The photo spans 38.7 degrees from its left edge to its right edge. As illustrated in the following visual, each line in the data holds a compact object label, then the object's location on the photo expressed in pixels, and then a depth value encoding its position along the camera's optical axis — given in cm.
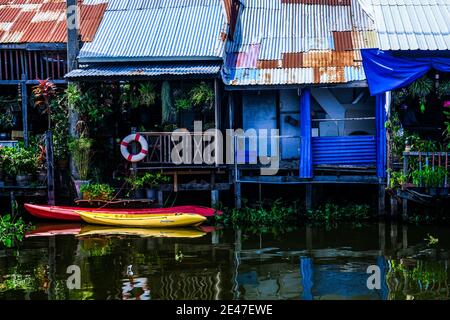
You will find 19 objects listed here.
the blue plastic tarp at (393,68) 1504
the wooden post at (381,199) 1603
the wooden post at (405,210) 1559
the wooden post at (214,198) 1672
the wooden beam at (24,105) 1795
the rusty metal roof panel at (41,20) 1822
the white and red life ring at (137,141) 1620
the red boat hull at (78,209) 1614
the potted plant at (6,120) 1853
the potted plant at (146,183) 1638
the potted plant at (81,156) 1658
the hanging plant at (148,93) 1641
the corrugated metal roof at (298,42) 1636
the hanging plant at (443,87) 1547
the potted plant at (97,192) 1641
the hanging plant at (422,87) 1535
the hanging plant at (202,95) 1622
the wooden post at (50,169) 1662
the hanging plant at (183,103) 1638
